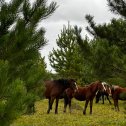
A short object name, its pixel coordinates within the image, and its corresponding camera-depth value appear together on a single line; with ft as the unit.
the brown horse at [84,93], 83.61
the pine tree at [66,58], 158.34
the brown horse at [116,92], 98.62
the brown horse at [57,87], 80.07
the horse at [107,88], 84.72
